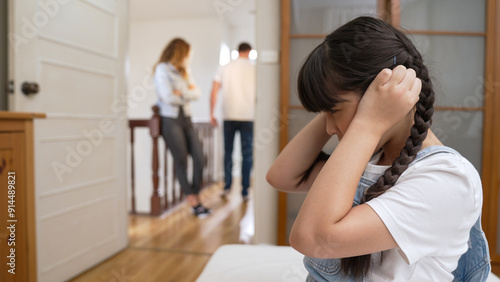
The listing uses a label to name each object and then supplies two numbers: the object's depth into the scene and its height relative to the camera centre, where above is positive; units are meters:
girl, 0.52 -0.08
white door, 1.68 +0.05
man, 3.44 +0.32
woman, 2.91 +0.17
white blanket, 0.87 -0.35
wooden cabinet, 0.97 -0.19
